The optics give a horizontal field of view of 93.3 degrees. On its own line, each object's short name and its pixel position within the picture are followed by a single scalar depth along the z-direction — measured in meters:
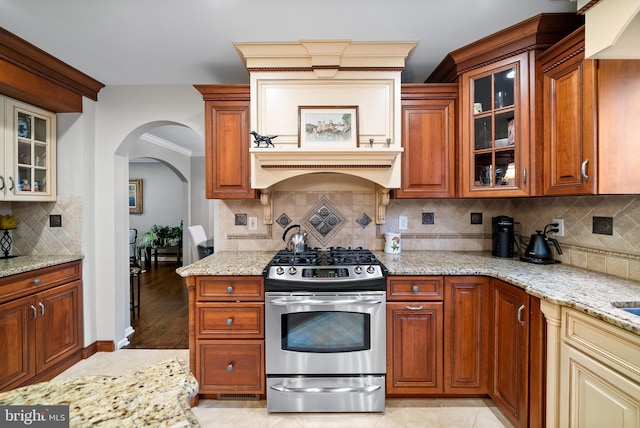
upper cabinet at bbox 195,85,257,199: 2.38
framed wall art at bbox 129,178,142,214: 7.43
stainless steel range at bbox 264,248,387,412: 1.95
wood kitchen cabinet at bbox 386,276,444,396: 2.00
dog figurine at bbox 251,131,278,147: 2.19
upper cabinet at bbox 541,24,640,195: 1.54
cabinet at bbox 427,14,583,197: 1.93
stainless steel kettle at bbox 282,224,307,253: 2.48
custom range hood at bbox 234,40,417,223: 2.25
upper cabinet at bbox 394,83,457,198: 2.34
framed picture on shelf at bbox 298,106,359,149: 2.28
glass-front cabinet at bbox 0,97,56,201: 2.29
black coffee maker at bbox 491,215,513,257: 2.34
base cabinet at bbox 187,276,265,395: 2.00
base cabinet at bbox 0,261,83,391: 2.04
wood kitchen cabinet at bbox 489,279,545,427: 1.56
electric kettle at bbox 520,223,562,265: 2.10
